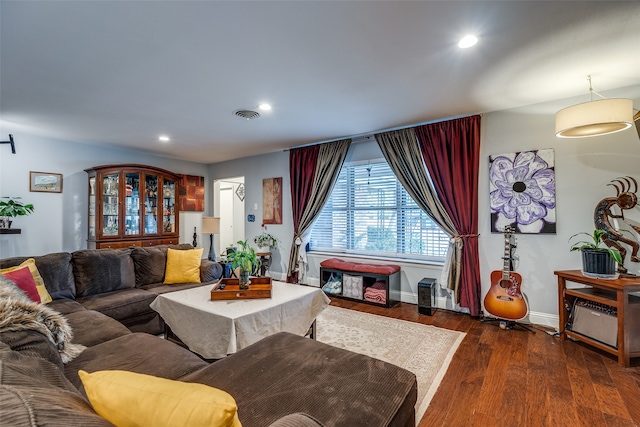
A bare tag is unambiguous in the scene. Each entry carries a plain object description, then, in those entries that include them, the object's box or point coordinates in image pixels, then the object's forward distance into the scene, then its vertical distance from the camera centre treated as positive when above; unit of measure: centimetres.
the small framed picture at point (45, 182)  413 +53
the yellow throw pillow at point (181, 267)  332 -58
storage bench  381 -93
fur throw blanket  128 -48
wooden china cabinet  451 +19
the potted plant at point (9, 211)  366 +10
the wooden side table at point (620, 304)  223 -73
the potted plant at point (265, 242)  531 -47
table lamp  539 -15
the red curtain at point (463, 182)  338 +39
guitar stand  299 -117
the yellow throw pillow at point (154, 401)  65 -44
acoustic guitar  292 -83
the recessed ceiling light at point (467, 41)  192 +117
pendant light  223 +76
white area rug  217 -118
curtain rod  357 +117
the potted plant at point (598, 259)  244 -40
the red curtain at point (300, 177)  477 +65
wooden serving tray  226 -60
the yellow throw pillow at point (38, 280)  246 -53
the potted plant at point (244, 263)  238 -38
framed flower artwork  304 +24
